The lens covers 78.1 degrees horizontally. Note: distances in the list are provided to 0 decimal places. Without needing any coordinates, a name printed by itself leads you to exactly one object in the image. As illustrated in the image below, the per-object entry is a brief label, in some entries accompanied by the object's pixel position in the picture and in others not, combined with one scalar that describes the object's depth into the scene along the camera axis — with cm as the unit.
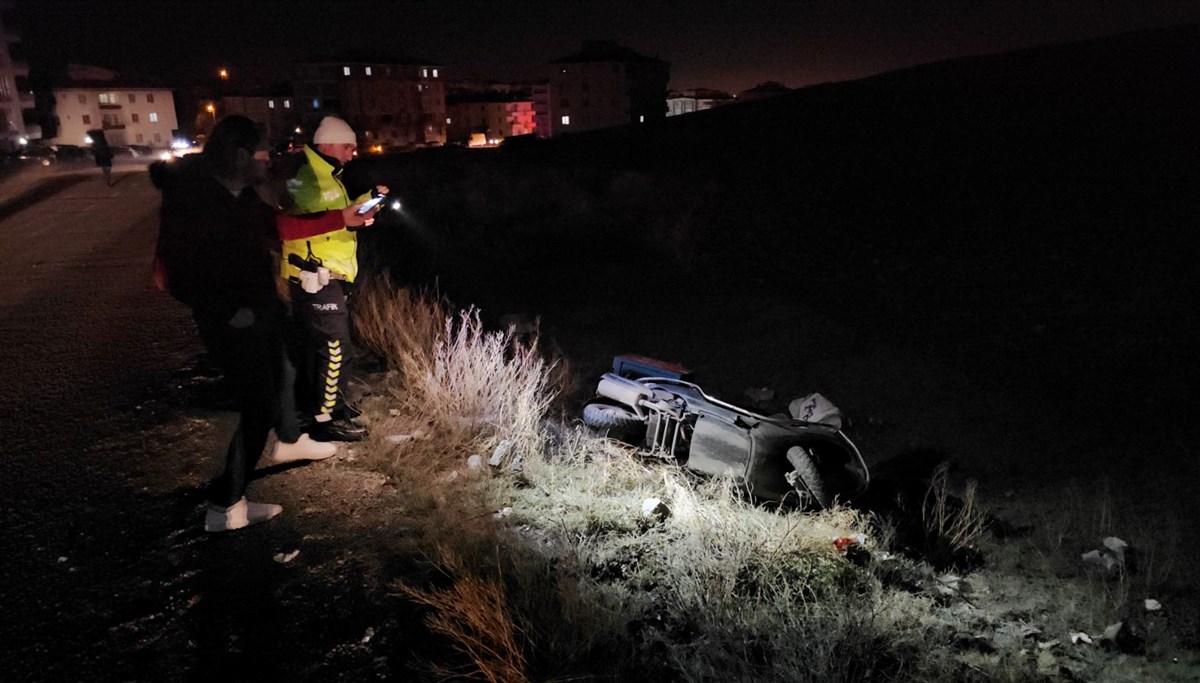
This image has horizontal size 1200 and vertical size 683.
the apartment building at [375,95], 6681
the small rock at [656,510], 371
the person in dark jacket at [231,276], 300
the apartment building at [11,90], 4738
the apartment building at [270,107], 6925
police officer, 390
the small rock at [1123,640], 339
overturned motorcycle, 417
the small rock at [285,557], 316
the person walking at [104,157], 1919
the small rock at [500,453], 409
